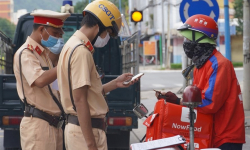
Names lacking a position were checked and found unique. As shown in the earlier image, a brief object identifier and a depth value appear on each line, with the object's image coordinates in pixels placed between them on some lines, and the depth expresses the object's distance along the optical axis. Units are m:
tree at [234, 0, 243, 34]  40.22
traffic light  15.49
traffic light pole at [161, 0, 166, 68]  43.25
